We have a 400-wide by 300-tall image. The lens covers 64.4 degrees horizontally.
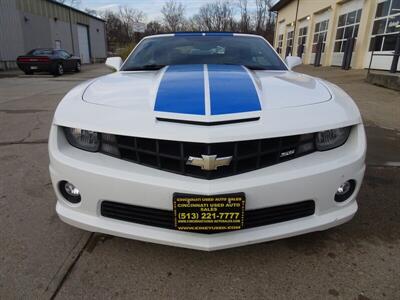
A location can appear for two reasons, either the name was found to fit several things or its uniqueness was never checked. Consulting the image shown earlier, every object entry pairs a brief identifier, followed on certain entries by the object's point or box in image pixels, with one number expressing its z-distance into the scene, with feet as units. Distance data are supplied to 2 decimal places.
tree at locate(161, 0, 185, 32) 171.73
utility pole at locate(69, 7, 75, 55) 91.66
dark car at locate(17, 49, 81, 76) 51.37
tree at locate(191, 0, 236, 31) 171.83
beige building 37.55
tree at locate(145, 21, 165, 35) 157.73
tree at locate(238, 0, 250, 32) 160.66
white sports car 5.15
